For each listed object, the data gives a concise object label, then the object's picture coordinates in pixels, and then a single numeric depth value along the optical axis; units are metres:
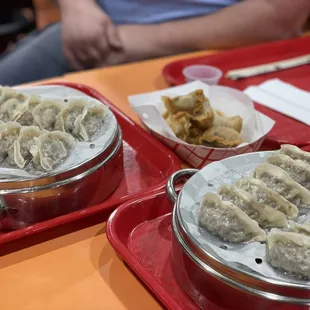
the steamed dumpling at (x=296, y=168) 0.88
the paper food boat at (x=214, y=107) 1.11
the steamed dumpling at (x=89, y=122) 1.03
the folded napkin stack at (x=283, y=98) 1.35
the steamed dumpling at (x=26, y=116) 1.06
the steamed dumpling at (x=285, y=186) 0.84
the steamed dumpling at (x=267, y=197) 0.82
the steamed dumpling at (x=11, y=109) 1.06
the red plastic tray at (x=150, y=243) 0.80
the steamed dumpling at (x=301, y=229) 0.76
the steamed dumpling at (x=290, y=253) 0.71
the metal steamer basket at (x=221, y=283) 0.70
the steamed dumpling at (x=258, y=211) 0.80
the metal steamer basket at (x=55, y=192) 0.93
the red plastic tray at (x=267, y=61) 1.31
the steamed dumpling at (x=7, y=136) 0.97
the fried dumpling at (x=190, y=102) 1.16
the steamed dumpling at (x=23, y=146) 0.94
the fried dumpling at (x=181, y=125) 1.15
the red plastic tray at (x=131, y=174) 0.94
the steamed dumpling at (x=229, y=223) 0.77
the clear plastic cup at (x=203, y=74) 1.46
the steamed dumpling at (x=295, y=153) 0.91
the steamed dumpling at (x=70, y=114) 1.05
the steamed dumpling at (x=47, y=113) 1.06
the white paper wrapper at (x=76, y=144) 0.93
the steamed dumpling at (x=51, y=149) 0.94
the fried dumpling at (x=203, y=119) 1.14
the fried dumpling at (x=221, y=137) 1.12
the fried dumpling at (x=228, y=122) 1.17
